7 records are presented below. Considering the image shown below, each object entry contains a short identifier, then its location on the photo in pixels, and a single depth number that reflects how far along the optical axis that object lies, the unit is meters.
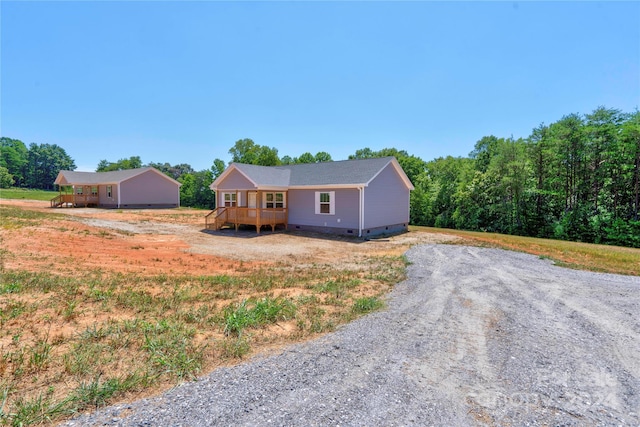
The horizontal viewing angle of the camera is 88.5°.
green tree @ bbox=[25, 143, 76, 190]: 84.81
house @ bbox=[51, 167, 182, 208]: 34.62
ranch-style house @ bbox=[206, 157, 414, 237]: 17.19
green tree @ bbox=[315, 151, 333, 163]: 55.59
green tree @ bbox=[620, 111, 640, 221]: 22.36
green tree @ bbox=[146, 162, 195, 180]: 81.44
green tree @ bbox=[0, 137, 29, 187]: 82.12
